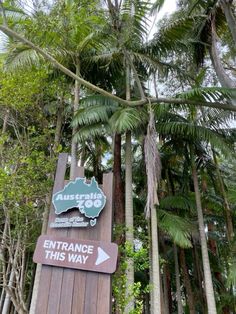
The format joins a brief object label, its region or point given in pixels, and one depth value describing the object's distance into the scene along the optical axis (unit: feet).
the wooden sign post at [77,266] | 7.74
